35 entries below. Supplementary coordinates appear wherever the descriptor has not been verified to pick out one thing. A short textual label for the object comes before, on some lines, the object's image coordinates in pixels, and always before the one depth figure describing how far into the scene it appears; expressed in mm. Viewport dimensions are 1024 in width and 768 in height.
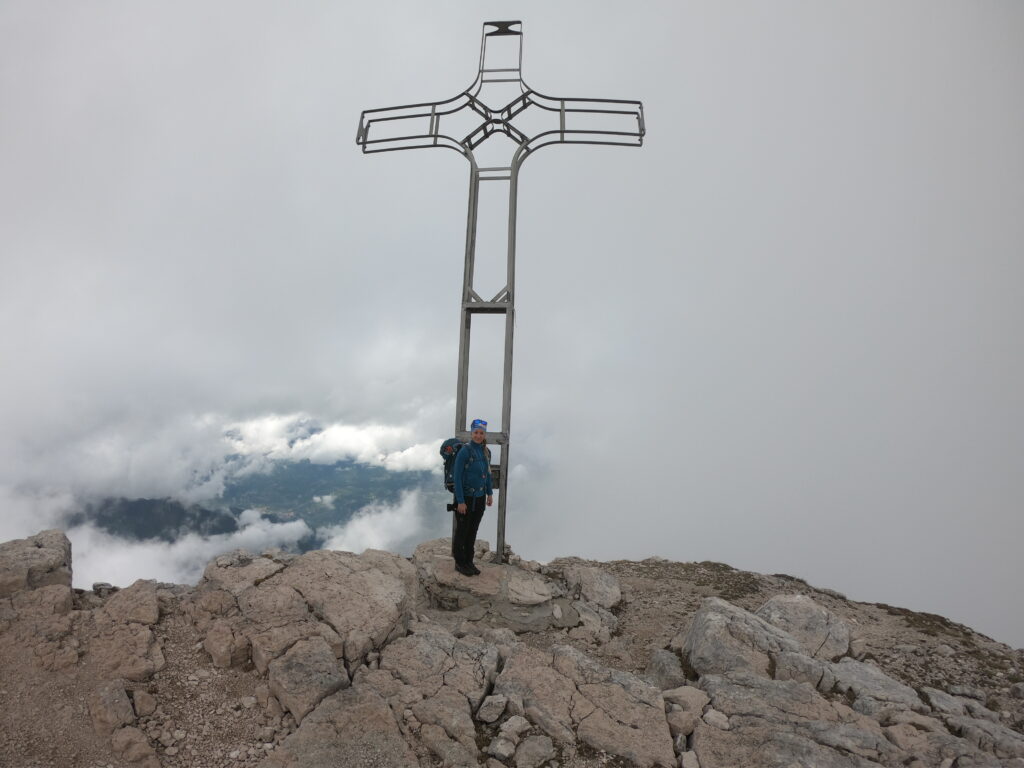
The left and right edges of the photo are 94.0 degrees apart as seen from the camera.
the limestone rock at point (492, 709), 5566
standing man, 9367
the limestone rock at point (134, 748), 4789
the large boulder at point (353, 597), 6570
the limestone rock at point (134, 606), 6465
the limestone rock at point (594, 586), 9773
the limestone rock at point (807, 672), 6605
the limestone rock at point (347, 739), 4832
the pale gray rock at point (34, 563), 6543
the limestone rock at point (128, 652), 5672
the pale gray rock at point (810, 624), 7758
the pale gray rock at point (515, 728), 5316
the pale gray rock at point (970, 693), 7132
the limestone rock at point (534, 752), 5058
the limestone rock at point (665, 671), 6848
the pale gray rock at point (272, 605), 6664
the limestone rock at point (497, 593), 8836
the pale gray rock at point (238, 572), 7406
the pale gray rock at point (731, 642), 6895
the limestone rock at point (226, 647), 6062
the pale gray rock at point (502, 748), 5095
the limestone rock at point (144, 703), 5285
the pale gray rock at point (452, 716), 5266
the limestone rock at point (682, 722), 5582
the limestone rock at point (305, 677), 5457
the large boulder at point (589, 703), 5355
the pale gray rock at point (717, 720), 5648
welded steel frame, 10477
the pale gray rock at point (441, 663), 6020
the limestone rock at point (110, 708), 5047
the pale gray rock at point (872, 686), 6426
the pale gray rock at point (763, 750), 5094
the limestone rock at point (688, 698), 5977
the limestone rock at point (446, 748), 4973
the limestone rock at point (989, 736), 5633
